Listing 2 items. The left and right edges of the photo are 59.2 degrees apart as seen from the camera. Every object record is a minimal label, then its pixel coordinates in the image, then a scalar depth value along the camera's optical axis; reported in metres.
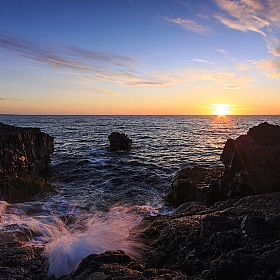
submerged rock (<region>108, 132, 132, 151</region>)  32.38
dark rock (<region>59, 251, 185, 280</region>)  4.51
